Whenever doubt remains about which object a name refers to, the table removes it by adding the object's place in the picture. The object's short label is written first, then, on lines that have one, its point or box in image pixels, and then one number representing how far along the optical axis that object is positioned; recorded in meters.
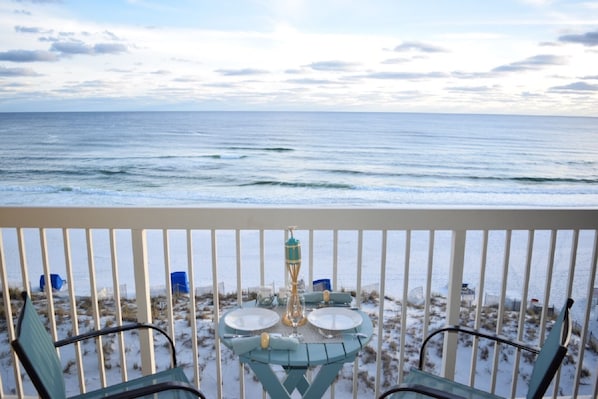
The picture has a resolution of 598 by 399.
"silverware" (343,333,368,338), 1.51
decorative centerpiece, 1.56
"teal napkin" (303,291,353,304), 1.75
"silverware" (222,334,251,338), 1.50
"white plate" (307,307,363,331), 1.55
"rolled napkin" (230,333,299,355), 1.39
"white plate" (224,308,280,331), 1.55
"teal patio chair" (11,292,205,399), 1.21
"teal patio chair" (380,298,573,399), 1.25
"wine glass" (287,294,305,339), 1.60
